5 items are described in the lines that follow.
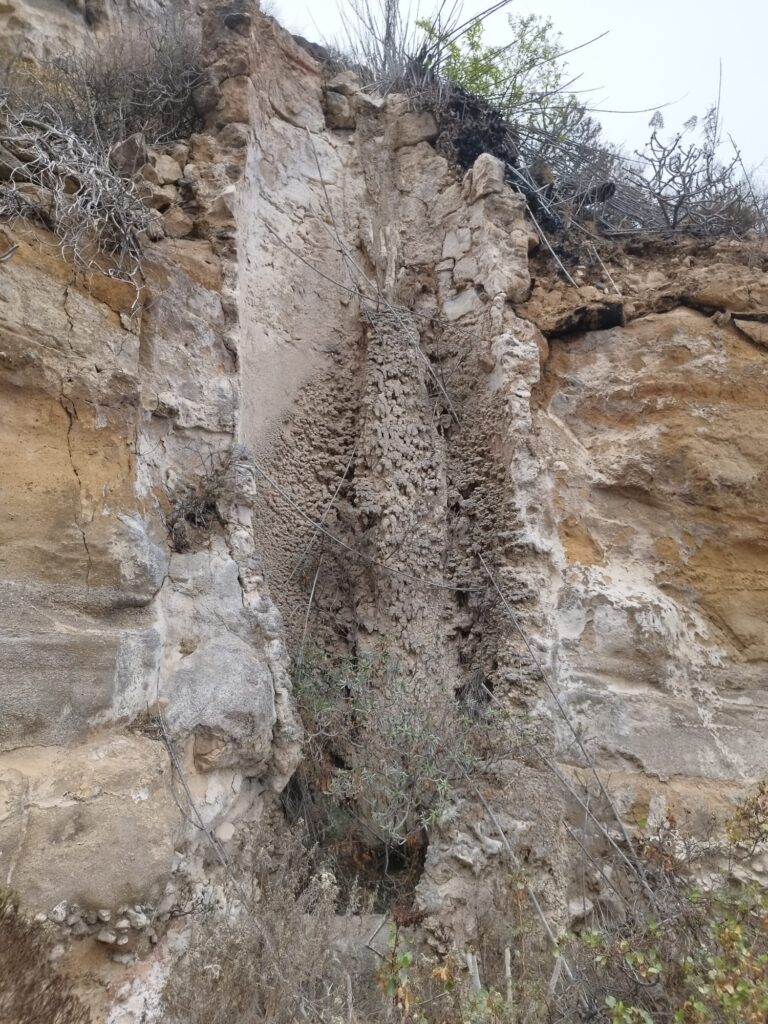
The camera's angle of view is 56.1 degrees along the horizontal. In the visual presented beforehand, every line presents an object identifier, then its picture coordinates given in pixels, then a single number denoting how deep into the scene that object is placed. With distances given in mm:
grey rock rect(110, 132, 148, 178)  3545
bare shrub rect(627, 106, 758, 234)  4699
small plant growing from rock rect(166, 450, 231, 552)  2953
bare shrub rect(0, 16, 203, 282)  2832
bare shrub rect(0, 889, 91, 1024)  1855
